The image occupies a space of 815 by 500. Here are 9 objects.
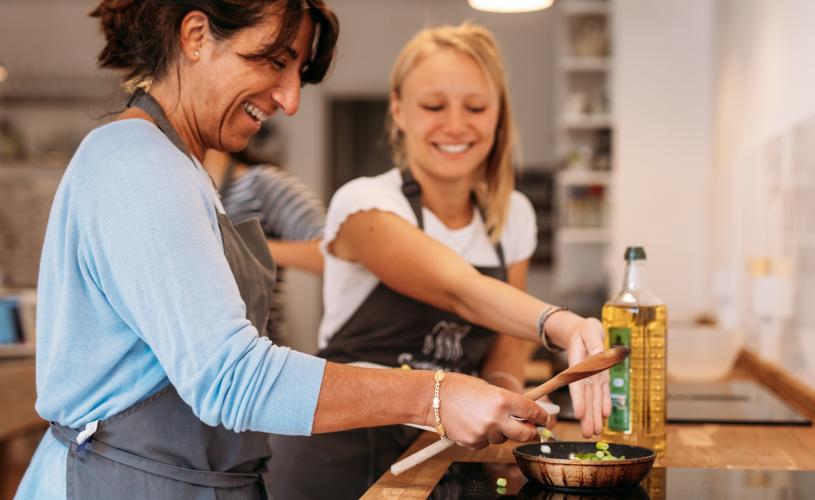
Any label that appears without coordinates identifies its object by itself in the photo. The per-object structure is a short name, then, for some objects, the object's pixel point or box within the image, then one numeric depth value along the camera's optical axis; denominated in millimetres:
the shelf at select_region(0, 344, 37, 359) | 4199
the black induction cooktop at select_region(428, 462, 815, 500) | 1378
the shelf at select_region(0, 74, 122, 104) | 8156
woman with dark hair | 1239
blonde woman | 1988
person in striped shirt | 2834
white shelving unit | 6184
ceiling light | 3736
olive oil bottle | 1687
